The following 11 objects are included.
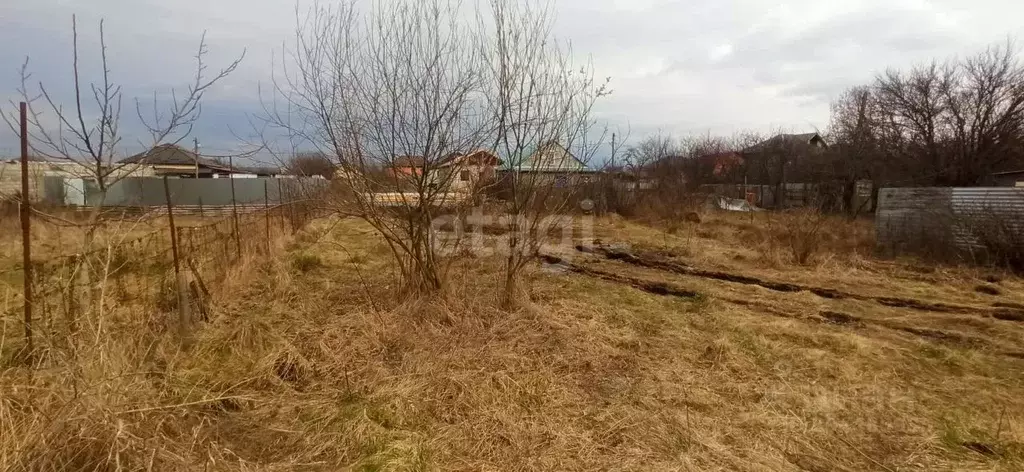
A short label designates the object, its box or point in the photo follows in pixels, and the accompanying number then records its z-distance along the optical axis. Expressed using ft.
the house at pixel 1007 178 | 56.34
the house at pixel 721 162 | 89.86
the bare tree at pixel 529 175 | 16.89
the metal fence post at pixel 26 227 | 8.71
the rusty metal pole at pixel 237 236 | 22.36
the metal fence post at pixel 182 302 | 13.74
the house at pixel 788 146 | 85.34
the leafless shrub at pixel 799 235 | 30.14
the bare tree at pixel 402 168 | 16.55
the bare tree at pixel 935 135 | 57.26
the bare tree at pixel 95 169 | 9.92
